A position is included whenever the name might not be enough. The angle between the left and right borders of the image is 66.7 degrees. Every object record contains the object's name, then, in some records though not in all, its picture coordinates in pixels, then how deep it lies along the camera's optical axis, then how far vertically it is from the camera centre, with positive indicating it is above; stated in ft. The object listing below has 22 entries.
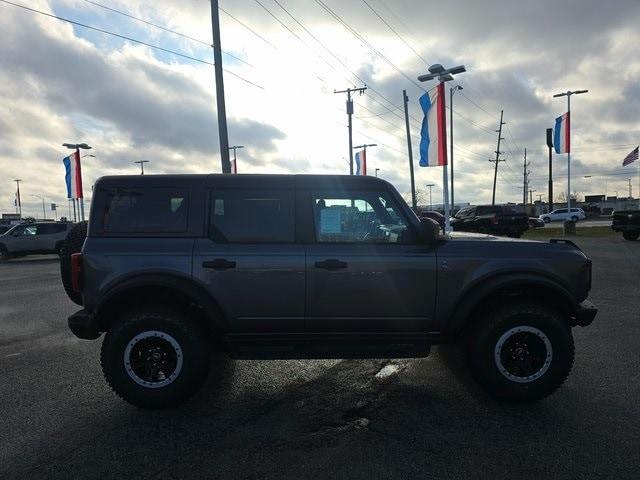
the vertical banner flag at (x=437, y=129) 59.98 +9.37
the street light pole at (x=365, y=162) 143.13 +12.82
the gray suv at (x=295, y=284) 13.34 -2.13
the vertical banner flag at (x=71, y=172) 108.27 +9.45
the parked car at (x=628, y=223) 71.10 -3.80
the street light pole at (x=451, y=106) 126.72 +25.28
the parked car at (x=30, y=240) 73.77 -3.70
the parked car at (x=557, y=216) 173.58 -6.03
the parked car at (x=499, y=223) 80.64 -3.65
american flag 128.36 +10.35
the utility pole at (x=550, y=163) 132.06 +11.92
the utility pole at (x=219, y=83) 51.21 +13.33
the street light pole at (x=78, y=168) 107.51 +10.34
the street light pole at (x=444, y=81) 57.72 +14.82
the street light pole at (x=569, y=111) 101.71 +18.20
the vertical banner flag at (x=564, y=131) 101.81 +14.41
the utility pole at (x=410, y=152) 128.67 +13.74
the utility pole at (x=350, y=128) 133.36 +21.72
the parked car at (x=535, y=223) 129.43 -6.20
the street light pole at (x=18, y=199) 300.81 +10.18
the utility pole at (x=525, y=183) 266.36 +9.76
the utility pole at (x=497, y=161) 195.35 +17.10
